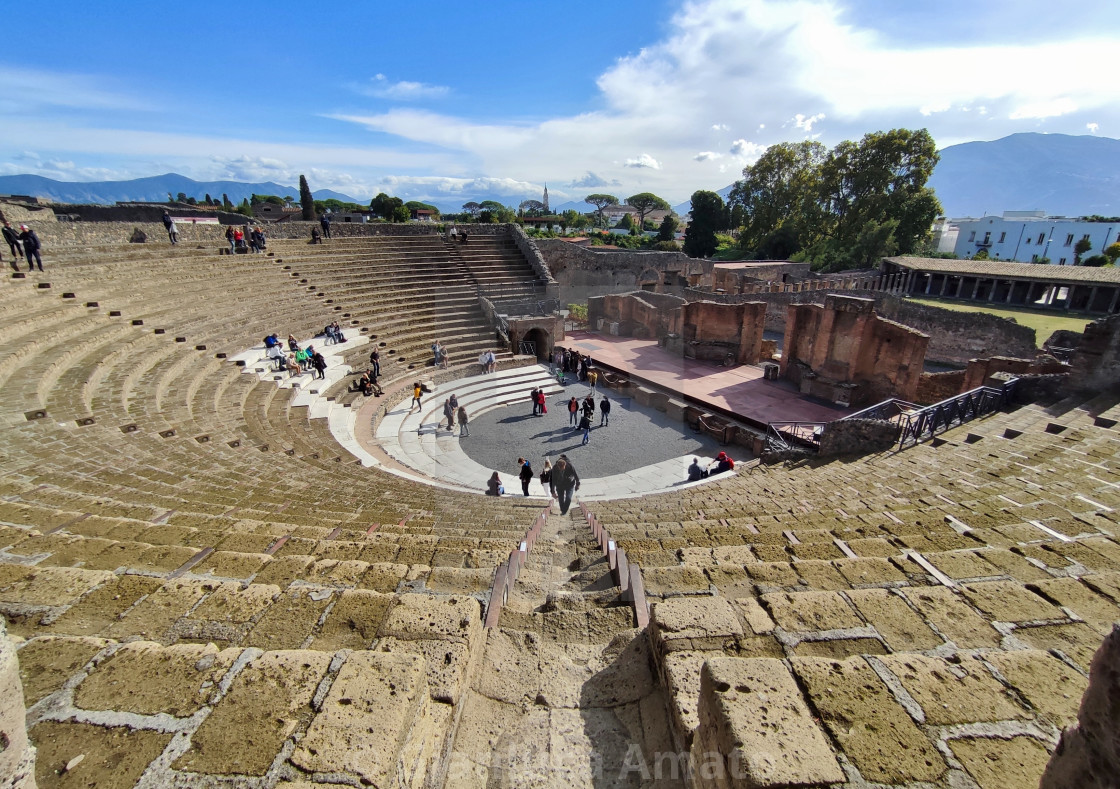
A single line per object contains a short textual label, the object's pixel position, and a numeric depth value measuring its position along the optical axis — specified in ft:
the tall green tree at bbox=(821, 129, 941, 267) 127.54
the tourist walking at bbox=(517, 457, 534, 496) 31.89
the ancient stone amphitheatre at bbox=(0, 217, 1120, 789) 6.32
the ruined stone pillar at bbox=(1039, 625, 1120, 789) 5.04
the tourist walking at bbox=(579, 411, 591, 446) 41.62
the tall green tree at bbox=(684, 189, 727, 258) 155.33
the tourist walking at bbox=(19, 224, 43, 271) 36.19
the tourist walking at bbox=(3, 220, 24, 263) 36.97
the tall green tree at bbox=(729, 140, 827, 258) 145.89
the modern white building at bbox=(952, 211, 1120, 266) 171.63
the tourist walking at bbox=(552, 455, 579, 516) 27.48
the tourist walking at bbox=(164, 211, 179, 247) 53.42
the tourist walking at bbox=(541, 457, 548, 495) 31.73
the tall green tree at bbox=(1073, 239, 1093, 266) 164.45
